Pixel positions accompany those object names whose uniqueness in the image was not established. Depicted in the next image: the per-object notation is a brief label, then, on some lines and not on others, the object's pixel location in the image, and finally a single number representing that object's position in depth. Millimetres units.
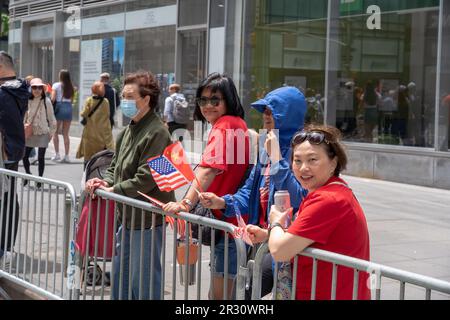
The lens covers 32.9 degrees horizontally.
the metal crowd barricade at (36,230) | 5078
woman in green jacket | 4500
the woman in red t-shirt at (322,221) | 3205
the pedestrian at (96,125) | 11500
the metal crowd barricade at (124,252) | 4066
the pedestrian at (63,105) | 15977
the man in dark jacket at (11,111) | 6879
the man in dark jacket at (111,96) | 14680
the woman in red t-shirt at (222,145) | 4453
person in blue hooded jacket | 4008
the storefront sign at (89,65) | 21922
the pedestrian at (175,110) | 16047
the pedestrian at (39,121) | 11508
